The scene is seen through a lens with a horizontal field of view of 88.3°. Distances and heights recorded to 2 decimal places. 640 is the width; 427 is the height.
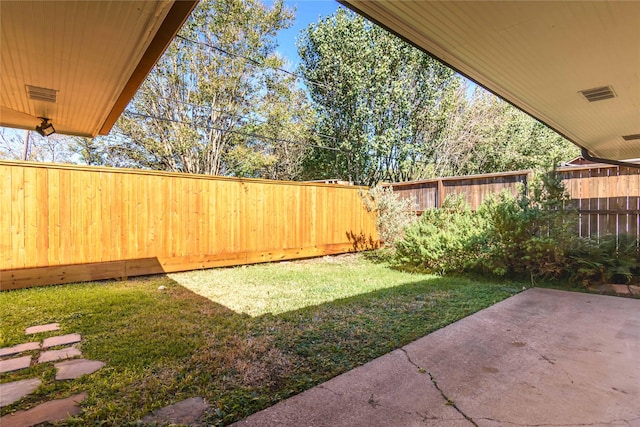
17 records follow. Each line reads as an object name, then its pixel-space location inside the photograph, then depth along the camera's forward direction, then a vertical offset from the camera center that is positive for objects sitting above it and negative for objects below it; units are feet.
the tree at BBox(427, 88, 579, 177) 42.37 +8.93
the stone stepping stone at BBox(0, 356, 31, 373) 6.94 -3.40
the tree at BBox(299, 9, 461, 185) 36.78 +13.23
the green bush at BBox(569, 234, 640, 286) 14.14 -2.27
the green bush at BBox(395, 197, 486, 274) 17.03 -1.72
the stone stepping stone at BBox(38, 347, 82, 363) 7.40 -3.41
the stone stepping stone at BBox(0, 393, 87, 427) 5.10 -3.33
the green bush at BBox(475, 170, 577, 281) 14.74 -1.15
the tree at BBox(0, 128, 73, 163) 35.94 +6.77
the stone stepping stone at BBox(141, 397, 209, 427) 5.11 -3.31
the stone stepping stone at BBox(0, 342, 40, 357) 7.72 -3.41
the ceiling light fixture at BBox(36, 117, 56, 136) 11.61 +2.90
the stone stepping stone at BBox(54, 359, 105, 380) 6.64 -3.37
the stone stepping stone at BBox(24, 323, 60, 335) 9.25 -3.47
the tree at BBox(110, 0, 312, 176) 32.42 +11.77
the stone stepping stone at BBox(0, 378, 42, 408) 5.75 -3.36
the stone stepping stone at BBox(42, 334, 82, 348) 8.28 -3.42
